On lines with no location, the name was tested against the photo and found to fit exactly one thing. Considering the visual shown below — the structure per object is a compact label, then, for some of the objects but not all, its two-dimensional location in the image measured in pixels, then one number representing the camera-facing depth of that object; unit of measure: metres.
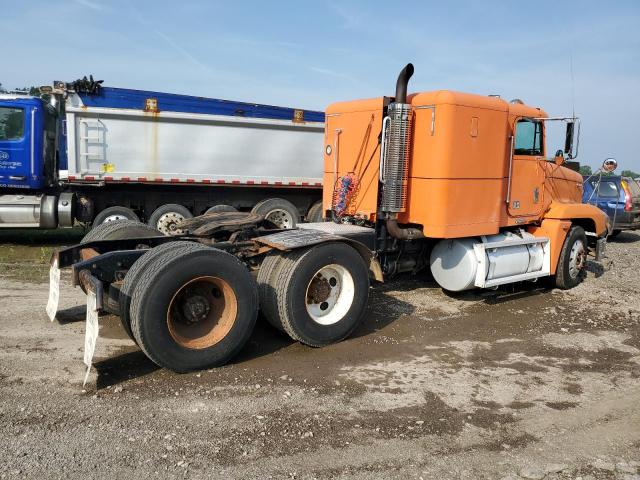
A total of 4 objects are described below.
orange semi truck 4.72
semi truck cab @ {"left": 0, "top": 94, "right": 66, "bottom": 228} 10.55
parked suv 14.53
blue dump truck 10.59
